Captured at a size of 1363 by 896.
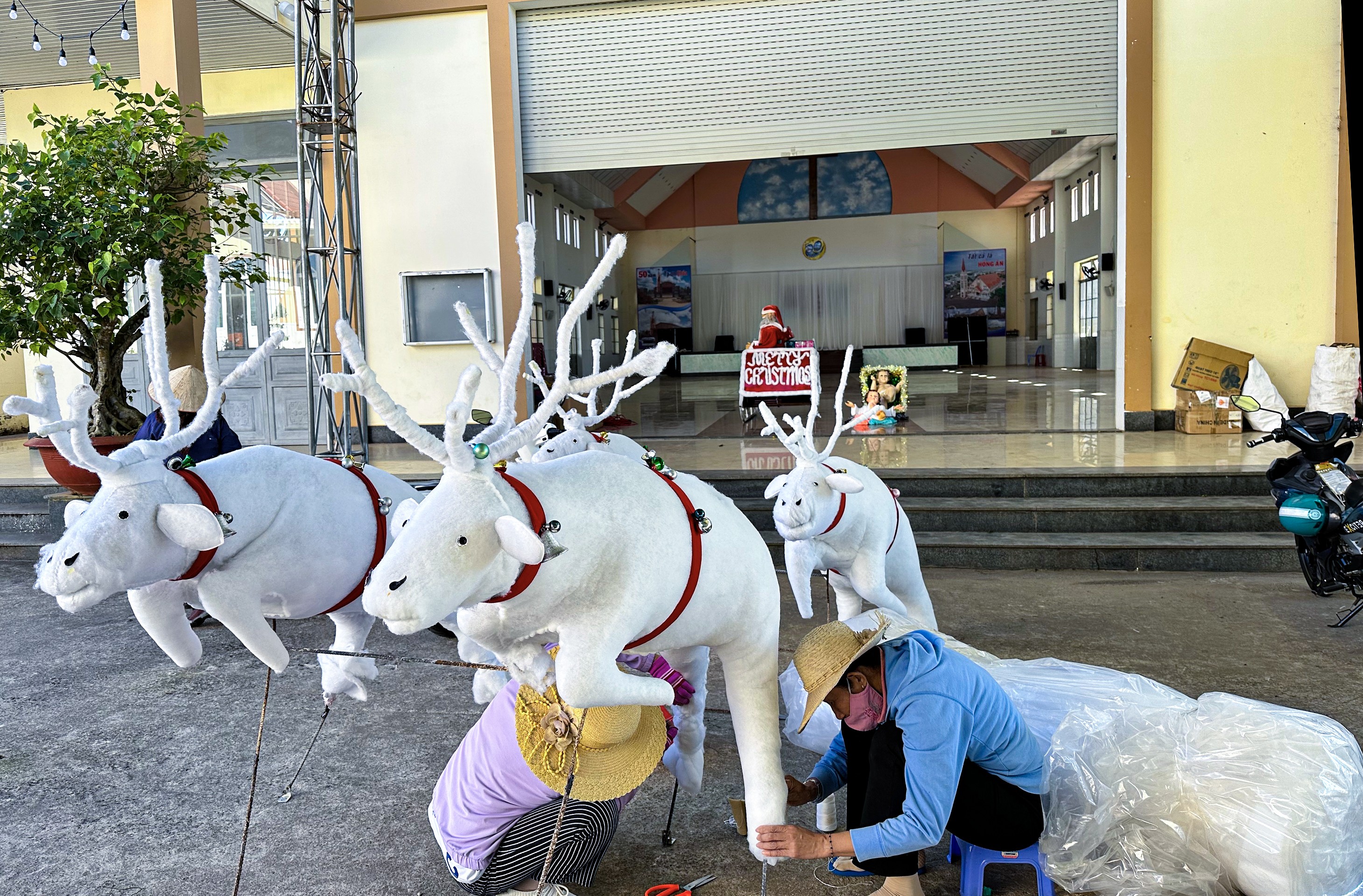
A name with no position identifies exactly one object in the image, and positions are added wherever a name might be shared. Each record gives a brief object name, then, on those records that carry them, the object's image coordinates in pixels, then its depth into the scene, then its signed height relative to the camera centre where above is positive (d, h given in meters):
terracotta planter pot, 5.54 -0.47
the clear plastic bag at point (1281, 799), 1.94 -0.89
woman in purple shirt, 1.99 -0.84
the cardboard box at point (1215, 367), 7.94 -0.10
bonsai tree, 5.10 +0.86
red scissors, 2.25 -1.17
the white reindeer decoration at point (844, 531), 3.08 -0.54
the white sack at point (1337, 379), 7.62 -0.22
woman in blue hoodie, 1.93 -0.81
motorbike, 4.06 -0.61
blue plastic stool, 2.16 -1.09
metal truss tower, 7.16 +1.34
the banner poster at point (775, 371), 10.70 -0.02
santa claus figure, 10.83 +0.40
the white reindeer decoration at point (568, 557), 1.43 -0.28
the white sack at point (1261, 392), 7.73 -0.30
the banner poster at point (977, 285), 22.67 +1.78
